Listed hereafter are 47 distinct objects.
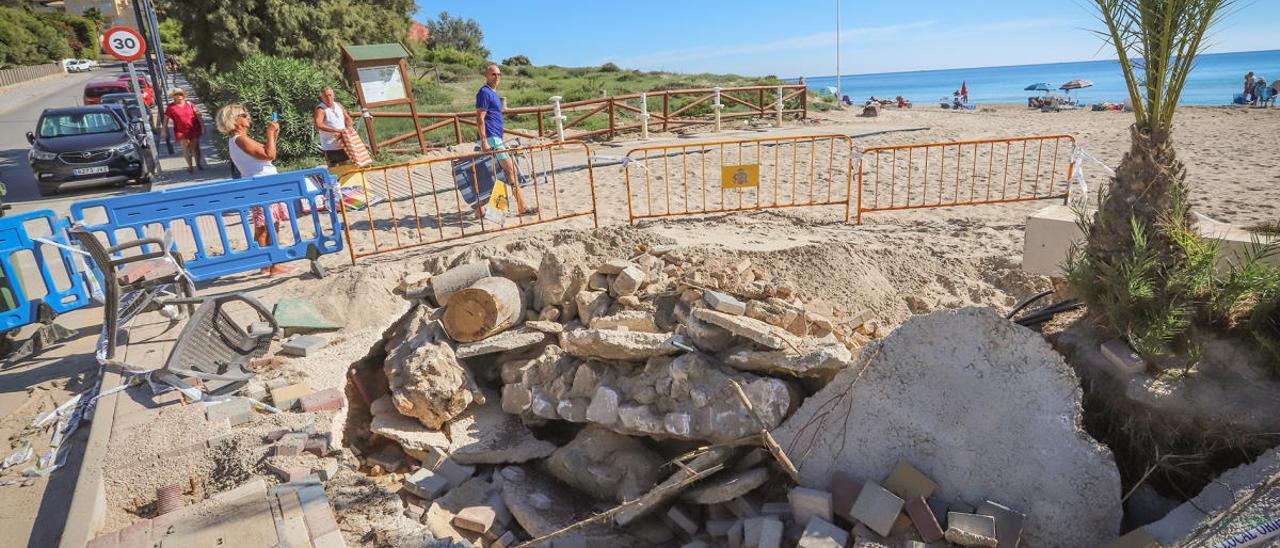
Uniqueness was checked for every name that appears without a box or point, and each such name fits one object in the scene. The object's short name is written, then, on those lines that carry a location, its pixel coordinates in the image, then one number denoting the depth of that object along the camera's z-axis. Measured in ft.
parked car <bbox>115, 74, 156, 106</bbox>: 69.15
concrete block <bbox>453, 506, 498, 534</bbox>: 14.82
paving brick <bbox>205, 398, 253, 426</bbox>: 15.38
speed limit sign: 37.19
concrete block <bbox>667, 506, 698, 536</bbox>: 14.61
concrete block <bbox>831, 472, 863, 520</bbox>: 12.78
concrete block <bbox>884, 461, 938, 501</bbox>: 12.62
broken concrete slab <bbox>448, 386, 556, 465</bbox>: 16.93
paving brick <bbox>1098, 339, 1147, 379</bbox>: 12.87
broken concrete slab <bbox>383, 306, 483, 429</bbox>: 17.19
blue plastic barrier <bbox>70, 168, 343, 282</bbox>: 20.80
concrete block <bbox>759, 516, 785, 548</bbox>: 12.66
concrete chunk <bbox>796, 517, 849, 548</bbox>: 12.07
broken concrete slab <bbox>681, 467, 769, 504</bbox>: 14.28
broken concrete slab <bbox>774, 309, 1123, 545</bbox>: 12.30
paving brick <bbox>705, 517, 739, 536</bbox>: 14.28
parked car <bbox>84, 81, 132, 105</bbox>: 79.41
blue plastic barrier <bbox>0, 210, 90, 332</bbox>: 19.13
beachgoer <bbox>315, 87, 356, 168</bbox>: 30.60
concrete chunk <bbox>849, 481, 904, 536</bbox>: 12.09
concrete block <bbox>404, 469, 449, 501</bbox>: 15.56
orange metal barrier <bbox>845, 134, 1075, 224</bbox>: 31.68
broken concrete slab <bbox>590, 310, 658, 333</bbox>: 17.65
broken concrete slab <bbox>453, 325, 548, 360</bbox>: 18.38
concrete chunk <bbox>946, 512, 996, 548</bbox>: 11.61
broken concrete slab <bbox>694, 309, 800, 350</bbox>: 15.26
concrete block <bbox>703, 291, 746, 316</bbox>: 16.26
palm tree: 12.51
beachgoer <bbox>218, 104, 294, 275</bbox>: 24.27
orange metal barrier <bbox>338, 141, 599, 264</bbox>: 27.71
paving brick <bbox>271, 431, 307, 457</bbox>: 14.29
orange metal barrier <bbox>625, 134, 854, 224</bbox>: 29.53
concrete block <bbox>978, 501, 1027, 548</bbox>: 11.63
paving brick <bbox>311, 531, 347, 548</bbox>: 11.82
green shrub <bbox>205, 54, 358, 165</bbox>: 46.83
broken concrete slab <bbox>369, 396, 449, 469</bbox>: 16.71
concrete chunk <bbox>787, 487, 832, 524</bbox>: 12.82
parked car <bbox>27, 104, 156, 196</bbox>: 43.32
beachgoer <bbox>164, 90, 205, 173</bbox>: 44.98
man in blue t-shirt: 28.45
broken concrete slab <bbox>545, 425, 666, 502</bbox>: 16.06
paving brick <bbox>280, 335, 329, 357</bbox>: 18.47
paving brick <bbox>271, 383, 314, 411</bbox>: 16.15
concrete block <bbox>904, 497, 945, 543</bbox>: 11.89
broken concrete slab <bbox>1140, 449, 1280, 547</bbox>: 9.93
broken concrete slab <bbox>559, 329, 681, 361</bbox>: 16.29
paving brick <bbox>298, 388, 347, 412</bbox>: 16.07
